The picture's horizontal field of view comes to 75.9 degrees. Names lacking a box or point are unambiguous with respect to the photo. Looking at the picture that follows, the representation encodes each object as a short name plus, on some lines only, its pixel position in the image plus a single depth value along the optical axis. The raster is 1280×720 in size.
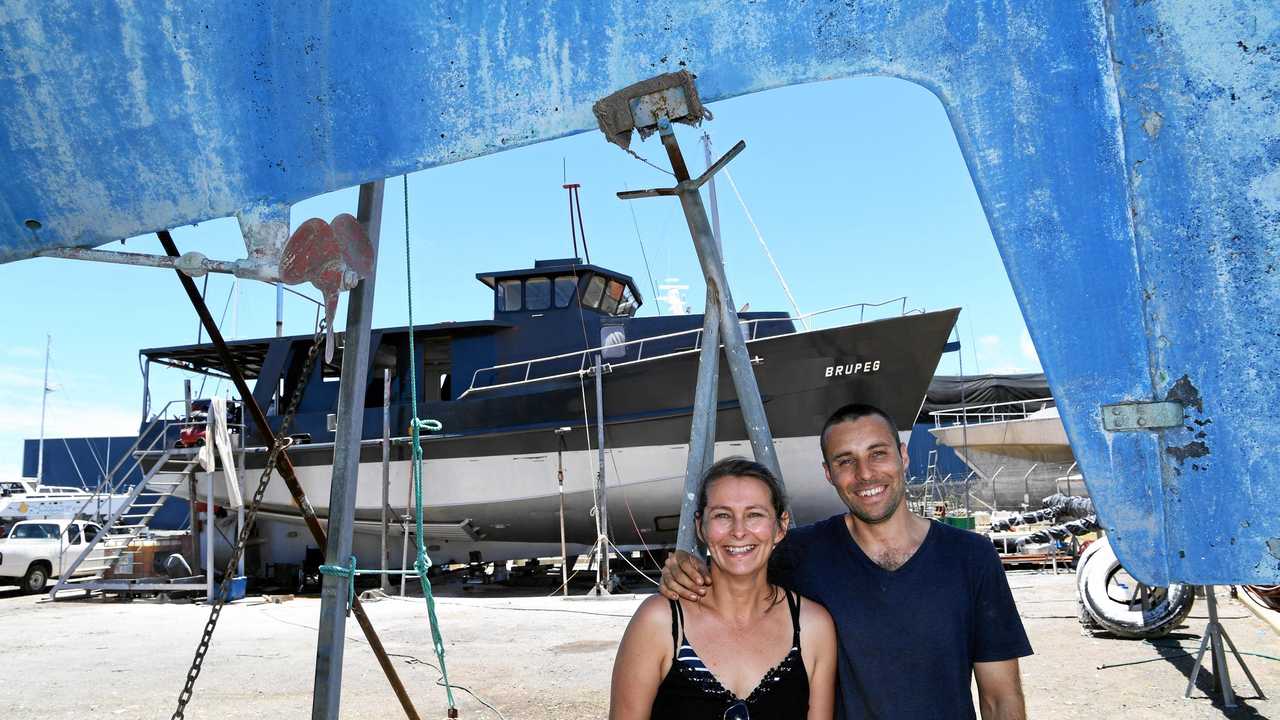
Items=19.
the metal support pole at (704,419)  2.15
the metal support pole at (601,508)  10.84
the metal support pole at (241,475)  12.93
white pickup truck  13.80
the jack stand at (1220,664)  4.35
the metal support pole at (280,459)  2.55
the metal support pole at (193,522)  13.66
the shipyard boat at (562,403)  11.95
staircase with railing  12.51
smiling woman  1.69
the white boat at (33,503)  23.73
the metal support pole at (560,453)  12.31
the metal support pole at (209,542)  11.75
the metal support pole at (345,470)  2.56
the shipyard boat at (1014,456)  21.27
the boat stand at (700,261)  1.85
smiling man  1.79
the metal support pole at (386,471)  11.57
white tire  5.95
